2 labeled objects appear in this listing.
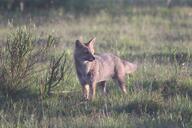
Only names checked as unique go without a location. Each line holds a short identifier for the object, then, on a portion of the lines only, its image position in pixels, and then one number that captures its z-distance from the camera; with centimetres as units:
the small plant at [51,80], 1709
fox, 1730
